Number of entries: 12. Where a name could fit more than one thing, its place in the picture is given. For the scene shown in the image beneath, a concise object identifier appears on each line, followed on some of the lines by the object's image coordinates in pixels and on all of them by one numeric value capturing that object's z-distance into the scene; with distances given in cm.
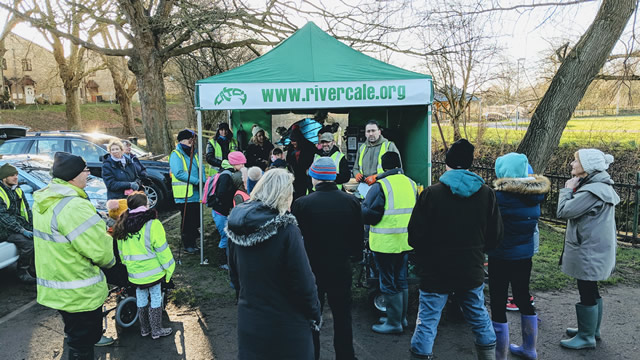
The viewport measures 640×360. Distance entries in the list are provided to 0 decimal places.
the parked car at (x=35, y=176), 728
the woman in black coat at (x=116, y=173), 652
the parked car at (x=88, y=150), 992
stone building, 5594
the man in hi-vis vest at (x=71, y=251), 301
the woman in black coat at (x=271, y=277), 244
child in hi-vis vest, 408
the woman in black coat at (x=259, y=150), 825
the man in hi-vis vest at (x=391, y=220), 409
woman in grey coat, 376
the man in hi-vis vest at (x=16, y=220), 537
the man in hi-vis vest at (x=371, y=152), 631
